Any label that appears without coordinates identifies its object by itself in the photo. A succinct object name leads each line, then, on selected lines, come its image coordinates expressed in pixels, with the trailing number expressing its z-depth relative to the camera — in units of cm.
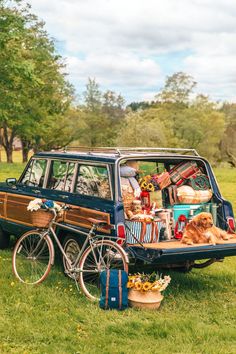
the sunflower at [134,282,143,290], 609
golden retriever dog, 661
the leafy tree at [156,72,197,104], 6297
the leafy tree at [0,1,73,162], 2781
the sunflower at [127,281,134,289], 611
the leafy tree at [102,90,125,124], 6431
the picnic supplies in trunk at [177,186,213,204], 736
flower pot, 604
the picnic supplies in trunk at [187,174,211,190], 757
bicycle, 630
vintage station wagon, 639
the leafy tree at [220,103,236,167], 5025
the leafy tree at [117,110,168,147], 4966
